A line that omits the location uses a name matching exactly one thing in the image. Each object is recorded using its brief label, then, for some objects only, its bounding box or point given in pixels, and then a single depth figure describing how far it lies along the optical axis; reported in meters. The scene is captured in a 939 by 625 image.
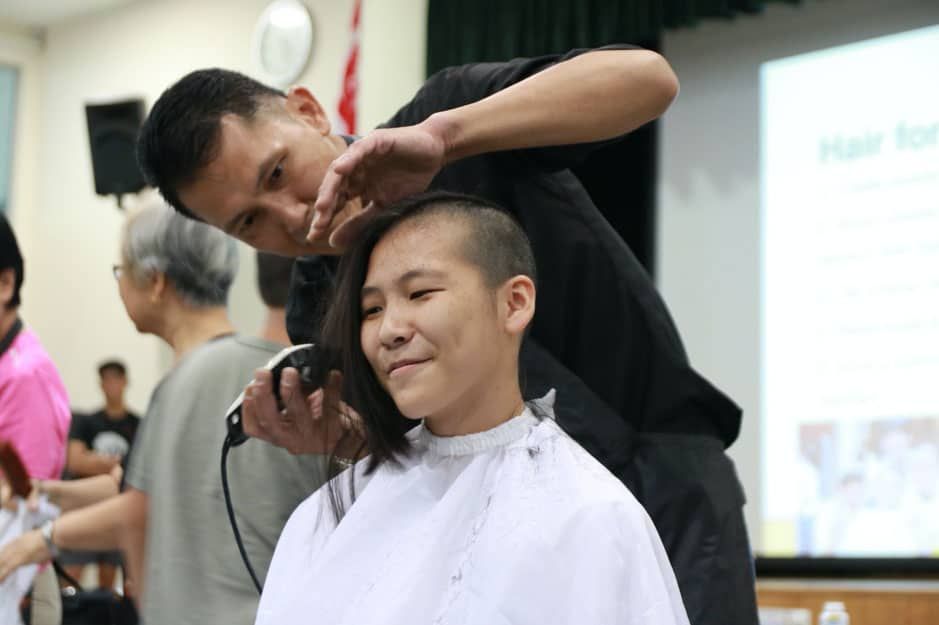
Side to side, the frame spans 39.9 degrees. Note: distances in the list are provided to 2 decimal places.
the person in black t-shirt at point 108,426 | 6.75
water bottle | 3.80
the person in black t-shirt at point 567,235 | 1.43
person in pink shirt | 2.46
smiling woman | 1.20
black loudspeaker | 7.05
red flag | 6.13
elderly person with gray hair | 1.92
